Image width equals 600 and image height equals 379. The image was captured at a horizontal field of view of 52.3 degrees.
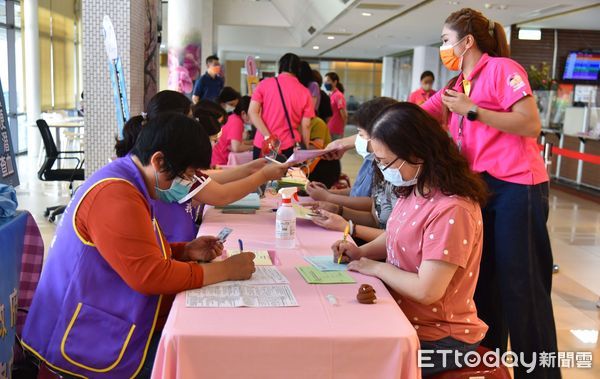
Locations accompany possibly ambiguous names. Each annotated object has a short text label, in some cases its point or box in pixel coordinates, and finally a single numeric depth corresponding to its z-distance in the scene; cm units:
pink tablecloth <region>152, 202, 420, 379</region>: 141
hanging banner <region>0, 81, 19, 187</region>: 264
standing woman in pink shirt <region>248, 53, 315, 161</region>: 511
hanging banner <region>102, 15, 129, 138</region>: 407
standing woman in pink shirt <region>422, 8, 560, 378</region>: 226
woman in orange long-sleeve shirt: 167
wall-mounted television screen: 1186
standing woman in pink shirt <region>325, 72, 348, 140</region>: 966
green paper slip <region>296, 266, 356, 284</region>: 184
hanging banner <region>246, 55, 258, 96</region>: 714
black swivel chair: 627
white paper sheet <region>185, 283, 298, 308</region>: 161
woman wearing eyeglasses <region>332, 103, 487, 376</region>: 174
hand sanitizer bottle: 227
